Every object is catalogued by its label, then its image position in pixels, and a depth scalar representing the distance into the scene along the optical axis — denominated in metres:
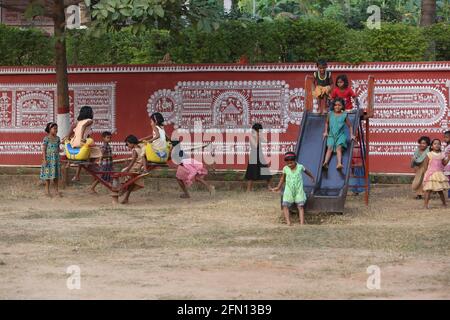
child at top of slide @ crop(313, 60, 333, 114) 17.47
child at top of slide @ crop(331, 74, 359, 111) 17.48
